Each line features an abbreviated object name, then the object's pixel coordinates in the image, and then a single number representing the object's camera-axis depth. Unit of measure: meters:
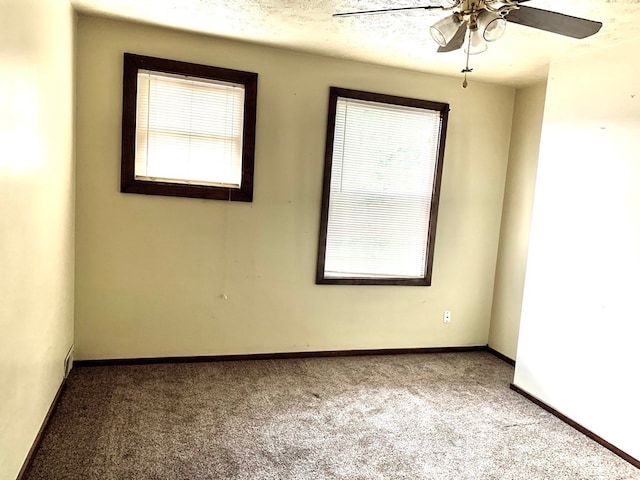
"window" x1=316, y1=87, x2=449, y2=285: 3.90
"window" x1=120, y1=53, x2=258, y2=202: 3.38
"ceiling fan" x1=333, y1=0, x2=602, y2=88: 1.94
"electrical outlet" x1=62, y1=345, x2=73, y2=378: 3.12
